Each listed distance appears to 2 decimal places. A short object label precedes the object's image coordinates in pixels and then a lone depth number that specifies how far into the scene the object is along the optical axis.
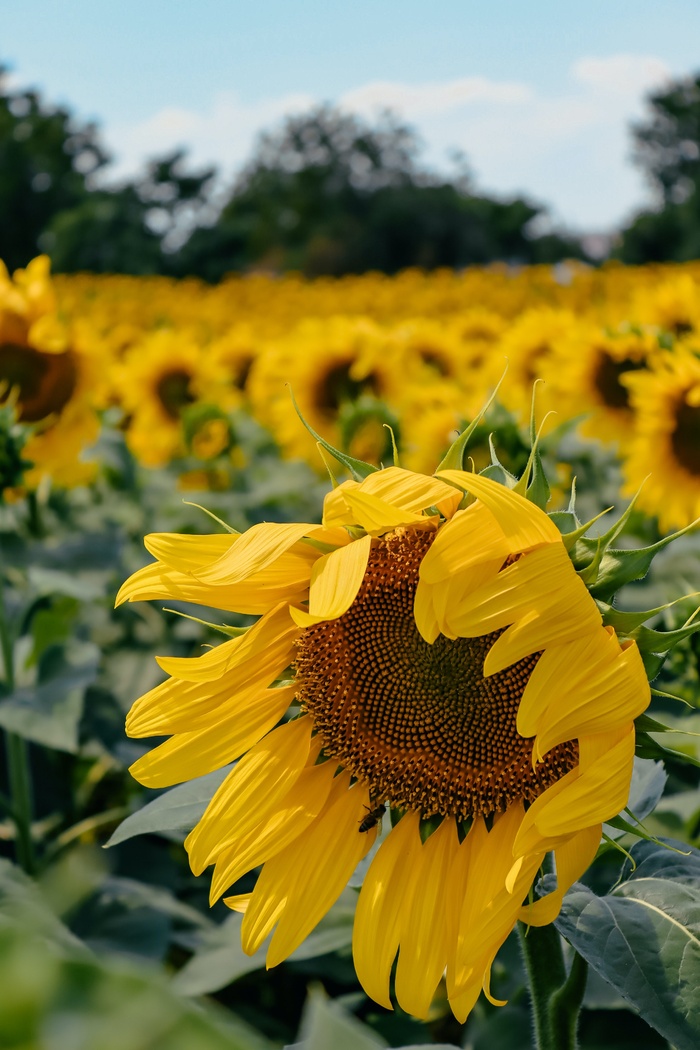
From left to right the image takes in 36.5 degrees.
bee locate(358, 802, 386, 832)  1.09
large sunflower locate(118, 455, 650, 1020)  0.91
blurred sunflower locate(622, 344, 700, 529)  2.62
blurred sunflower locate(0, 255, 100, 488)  3.06
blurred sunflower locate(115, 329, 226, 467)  4.45
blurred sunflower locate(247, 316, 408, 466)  4.03
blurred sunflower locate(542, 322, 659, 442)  3.43
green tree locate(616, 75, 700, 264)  20.44
